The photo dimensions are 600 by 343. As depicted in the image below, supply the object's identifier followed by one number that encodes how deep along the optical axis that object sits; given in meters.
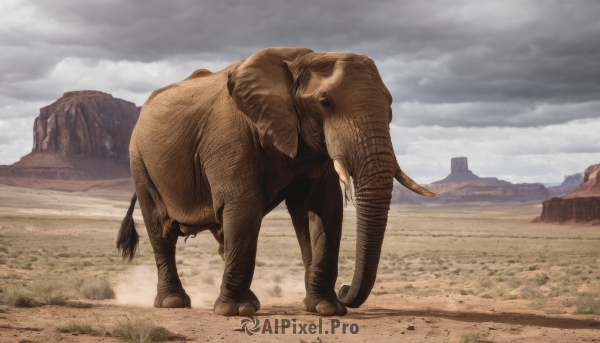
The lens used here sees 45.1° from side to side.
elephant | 8.64
